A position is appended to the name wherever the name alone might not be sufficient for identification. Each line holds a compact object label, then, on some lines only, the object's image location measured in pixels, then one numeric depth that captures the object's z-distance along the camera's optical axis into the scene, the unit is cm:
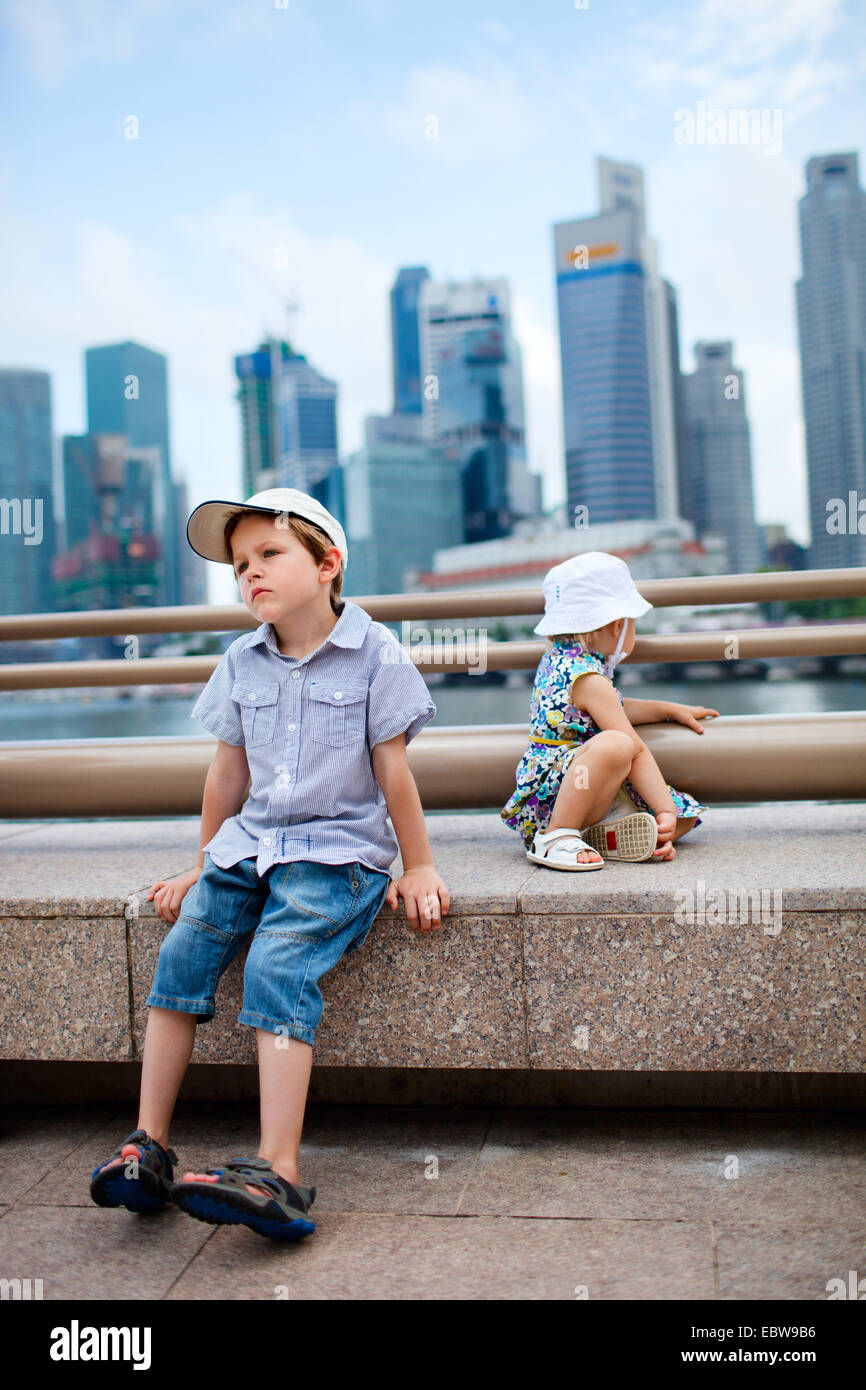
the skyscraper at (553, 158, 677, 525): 8581
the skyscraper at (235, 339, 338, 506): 7212
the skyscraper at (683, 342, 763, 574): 8119
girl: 266
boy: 207
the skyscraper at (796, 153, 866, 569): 6681
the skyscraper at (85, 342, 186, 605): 5993
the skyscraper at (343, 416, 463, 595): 6694
